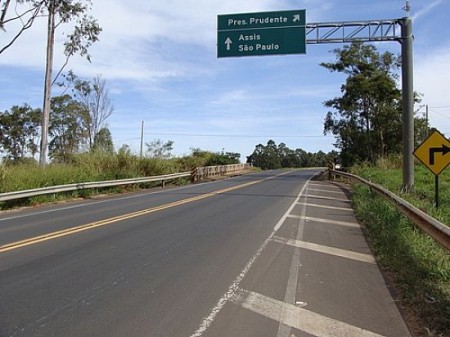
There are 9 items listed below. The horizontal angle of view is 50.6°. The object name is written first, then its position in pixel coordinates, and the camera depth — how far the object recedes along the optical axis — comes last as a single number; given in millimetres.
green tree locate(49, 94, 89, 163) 56594
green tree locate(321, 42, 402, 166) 45688
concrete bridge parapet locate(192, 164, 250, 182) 39047
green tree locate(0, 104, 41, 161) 60188
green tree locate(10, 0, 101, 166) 27266
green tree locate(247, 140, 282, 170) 139750
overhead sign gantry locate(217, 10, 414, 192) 21250
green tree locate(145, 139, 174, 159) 34006
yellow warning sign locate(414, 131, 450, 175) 13914
